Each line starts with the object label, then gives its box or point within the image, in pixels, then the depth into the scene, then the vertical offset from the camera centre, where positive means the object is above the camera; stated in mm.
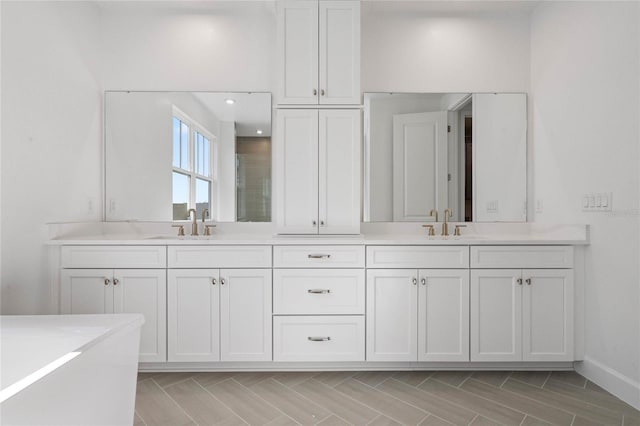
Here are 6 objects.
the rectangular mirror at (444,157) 2742 +408
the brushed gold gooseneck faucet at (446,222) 2654 -94
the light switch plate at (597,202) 2007 +50
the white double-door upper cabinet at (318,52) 2414 +1065
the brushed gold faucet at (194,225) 2670 -120
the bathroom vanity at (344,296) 2188 -528
